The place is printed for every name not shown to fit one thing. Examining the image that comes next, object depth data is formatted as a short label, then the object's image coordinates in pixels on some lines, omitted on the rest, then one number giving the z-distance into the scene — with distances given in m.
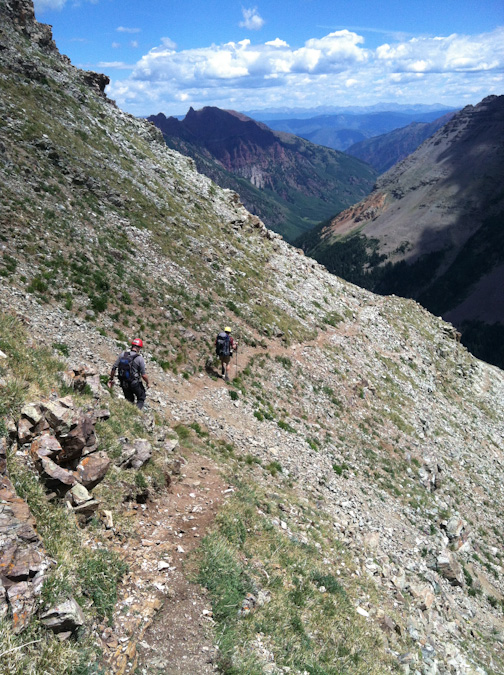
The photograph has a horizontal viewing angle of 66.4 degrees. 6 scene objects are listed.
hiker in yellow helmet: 25.18
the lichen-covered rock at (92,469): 9.68
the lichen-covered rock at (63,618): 5.90
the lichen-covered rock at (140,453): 11.86
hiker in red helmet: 15.81
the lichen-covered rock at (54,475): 8.51
